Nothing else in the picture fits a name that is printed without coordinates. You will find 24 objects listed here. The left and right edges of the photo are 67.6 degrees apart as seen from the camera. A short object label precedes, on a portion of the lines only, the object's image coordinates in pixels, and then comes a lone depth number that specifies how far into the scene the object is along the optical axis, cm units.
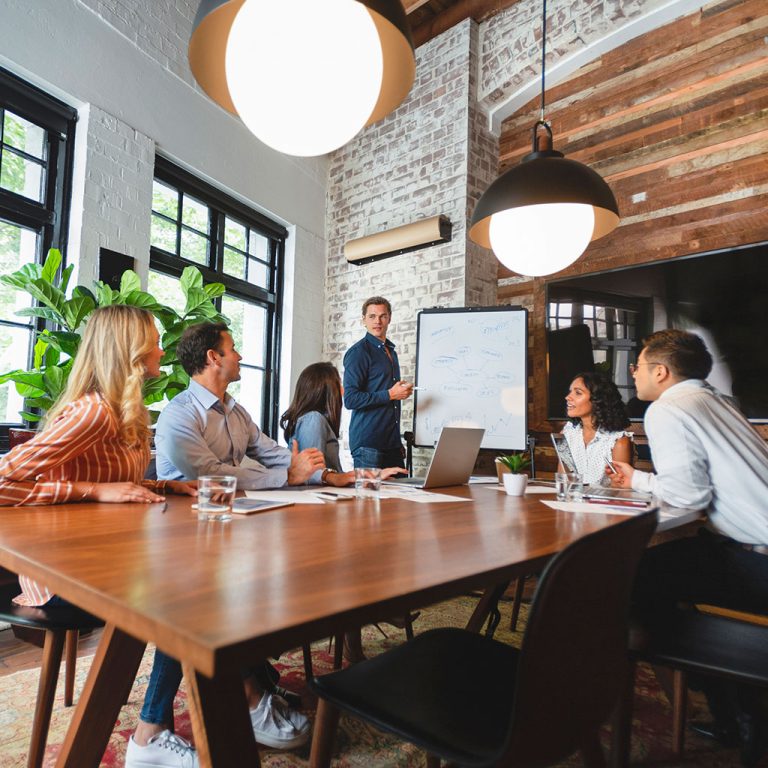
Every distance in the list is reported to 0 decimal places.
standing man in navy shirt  366
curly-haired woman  288
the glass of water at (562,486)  179
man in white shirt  159
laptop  204
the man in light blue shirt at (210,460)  139
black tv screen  334
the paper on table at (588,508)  159
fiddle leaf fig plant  270
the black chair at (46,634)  133
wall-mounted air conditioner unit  443
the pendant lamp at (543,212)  203
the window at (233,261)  416
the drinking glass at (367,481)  179
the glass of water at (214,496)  122
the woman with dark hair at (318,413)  255
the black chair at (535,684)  74
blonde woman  139
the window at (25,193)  320
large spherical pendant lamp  127
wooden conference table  61
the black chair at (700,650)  115
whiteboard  405
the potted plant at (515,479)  192
